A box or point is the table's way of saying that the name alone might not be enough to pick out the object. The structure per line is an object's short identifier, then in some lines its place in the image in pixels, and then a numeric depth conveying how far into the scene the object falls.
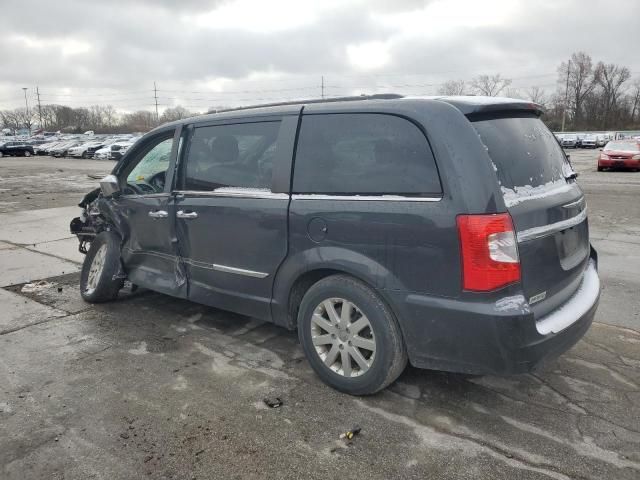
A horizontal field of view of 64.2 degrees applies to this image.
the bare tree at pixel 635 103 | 85.69
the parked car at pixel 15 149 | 45.28
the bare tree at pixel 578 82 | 85.88
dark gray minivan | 2.63
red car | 21.12
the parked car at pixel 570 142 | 50.88
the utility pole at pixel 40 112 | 116.06
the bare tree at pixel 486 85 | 81.68
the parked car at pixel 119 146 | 36.28
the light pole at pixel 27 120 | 113.32
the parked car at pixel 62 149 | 45.03
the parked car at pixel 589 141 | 49.59
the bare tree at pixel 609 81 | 85.50
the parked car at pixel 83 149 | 42.22
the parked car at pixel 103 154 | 38.92
